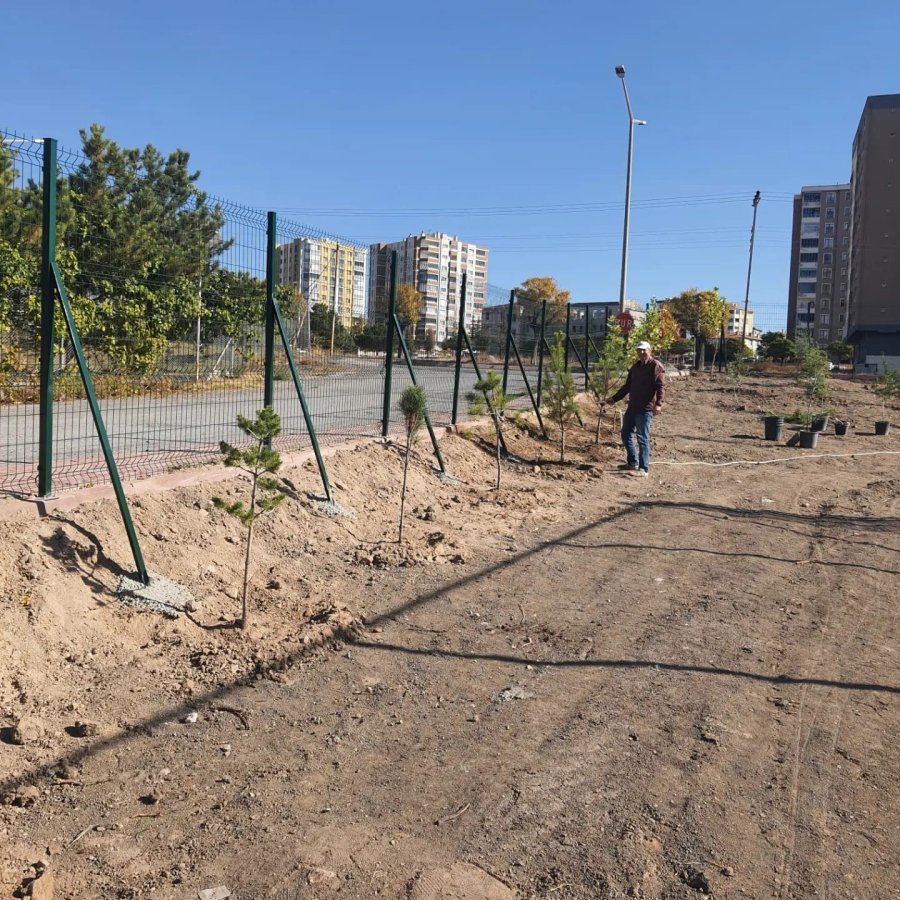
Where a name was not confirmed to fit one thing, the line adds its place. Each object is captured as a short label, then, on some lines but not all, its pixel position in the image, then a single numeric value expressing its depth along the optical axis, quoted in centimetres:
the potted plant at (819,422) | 1793
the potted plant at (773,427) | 1666
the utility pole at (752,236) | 5872
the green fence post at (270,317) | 737
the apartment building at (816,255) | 12144
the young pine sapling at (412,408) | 738
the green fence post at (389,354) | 952
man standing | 1166
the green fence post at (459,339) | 1180
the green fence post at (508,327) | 1411
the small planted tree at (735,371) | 2803
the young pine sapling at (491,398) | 990
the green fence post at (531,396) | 1384
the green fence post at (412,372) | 932
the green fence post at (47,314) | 504
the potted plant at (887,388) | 2230
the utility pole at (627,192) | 2512
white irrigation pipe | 1302
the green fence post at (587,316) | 2077
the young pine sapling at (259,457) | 507
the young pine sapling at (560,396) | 1230
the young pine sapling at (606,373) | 1389
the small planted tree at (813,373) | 1928
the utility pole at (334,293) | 934
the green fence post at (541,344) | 1398
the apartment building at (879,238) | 7800
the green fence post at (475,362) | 1159
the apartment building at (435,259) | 14775
